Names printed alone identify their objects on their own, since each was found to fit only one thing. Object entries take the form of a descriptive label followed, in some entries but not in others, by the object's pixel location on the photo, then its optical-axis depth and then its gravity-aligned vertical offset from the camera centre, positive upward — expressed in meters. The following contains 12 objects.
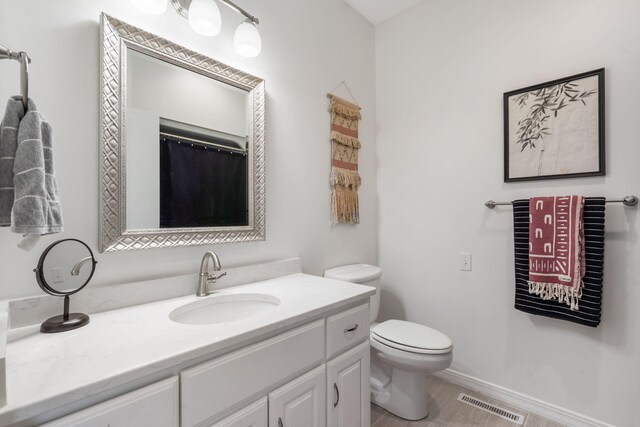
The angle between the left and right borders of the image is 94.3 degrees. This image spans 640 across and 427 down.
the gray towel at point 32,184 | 0.73 +0.07
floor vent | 1.64 -1.15
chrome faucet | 1.25 -0.26
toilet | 1.53 -0.77
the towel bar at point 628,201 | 1.39 +0.05
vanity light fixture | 1.12 +0.82
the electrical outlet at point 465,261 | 1.93 -0.33
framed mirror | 1.10 +0.29
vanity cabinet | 0.70 -0.52
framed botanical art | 1.50 +0.45
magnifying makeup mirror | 0.89 -0.19
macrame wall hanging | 1.99 +0.35
